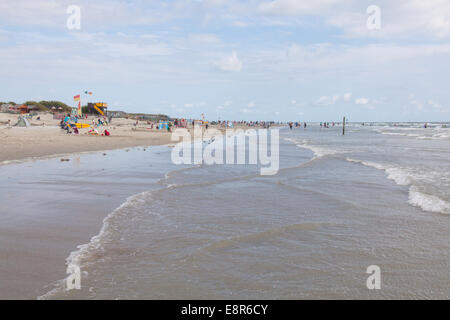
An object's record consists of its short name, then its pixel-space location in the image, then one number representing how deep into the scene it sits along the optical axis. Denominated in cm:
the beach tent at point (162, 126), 5366
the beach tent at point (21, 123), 3806
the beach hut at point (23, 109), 6694
